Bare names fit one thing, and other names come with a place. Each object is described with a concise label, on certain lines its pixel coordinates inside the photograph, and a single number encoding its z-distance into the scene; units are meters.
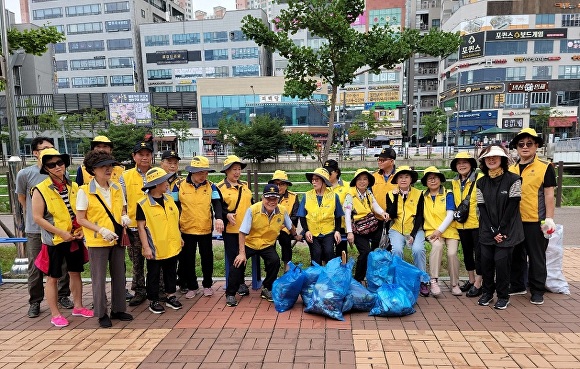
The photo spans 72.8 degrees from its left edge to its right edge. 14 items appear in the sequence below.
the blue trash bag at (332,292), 4.05
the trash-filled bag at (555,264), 4.69
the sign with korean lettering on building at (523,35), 47.03
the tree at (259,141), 24.56
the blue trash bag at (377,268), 4.34
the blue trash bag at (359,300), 4.17
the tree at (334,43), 6.74
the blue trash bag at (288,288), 4.26
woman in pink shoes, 3.92
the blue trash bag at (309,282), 4.29
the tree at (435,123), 46.19
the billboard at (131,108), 39.97
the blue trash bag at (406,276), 4.29
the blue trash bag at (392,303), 4.05
